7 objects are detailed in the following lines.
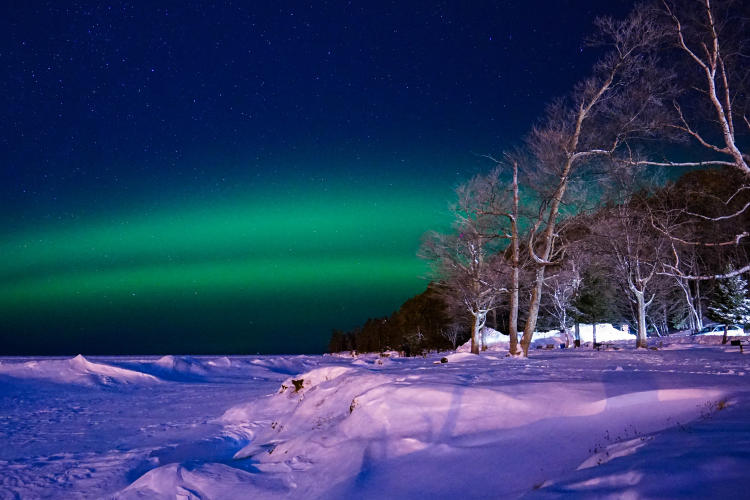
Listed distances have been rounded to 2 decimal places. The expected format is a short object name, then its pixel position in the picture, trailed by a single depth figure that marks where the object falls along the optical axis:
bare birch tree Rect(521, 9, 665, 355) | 13.64
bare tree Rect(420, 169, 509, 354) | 24.44
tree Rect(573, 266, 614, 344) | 48.78
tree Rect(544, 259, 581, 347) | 41.55
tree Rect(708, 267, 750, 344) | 38.69
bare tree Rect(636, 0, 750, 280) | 11.48
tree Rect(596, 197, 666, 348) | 21.31
